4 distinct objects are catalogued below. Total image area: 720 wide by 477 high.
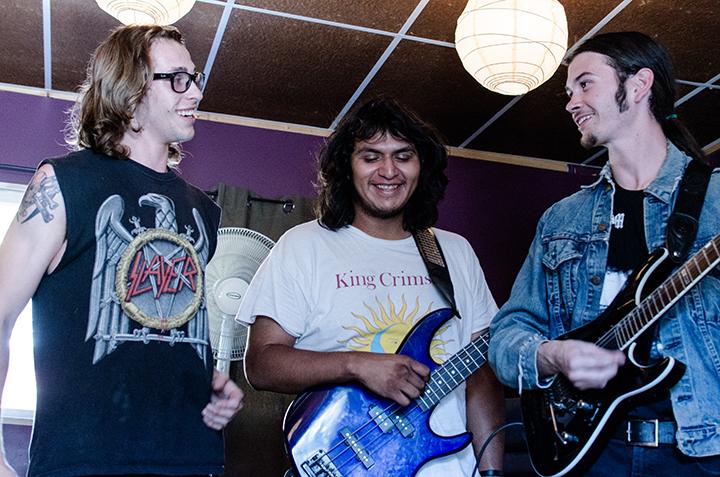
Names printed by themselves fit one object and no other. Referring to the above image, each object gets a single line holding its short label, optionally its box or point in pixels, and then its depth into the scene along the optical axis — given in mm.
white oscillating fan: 3592
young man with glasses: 1450
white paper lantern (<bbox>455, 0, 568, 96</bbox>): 2805
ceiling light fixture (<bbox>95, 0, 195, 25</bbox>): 2729
